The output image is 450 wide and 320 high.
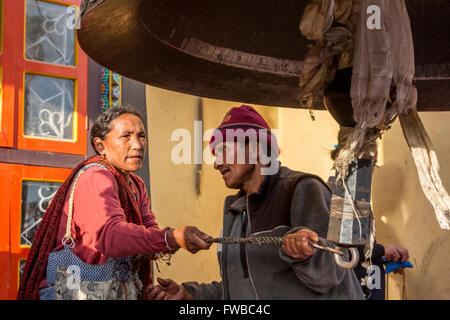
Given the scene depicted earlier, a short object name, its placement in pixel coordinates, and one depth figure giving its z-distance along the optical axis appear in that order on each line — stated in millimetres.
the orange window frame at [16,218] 3549
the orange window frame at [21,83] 3656
